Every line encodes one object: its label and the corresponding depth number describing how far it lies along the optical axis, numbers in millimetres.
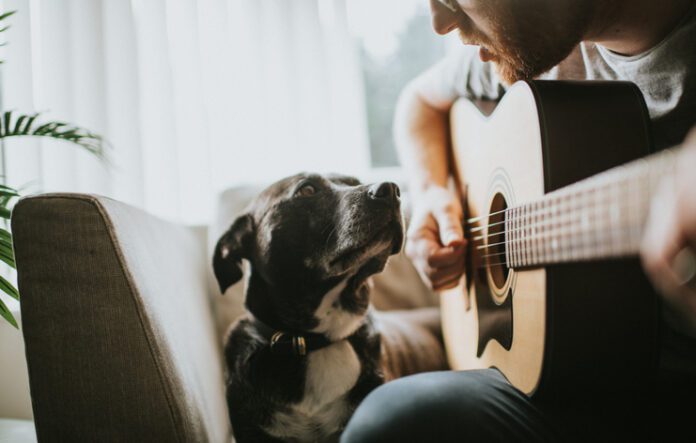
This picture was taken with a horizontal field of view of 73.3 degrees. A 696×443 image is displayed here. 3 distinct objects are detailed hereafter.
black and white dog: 1039
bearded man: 490
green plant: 1099
